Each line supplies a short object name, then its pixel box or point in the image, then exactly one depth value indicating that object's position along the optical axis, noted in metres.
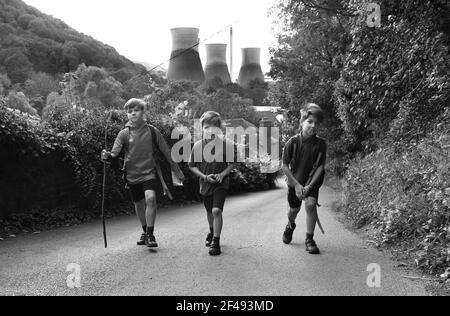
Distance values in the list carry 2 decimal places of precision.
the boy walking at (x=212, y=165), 6.24
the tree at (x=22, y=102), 26.75
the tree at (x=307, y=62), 16.75
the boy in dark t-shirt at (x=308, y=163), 6.20
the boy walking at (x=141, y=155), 6.40
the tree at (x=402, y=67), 7.98
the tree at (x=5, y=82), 45.15
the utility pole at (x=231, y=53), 78.33
